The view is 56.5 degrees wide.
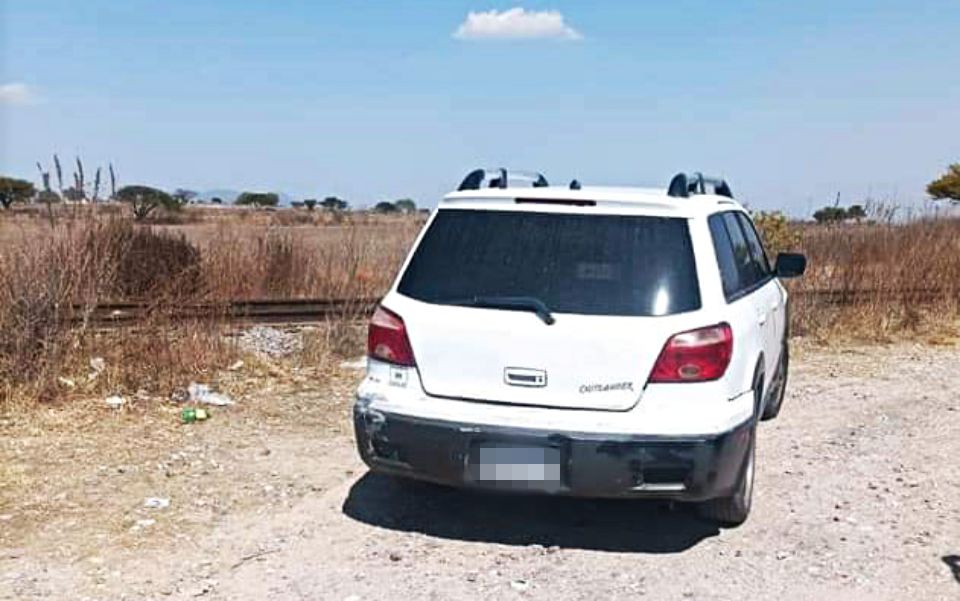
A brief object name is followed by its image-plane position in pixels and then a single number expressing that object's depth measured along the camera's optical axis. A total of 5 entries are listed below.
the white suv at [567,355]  4.11
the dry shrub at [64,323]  7.01
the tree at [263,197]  51.31
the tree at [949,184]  40.03
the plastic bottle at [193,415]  6.75
